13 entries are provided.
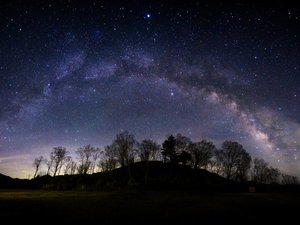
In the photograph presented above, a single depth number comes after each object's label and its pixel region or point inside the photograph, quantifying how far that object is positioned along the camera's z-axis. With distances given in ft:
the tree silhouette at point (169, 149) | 272.31
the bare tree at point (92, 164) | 305.94
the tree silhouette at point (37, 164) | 327.06
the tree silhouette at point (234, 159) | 276.00
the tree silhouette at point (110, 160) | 256.97
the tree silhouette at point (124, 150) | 231.91
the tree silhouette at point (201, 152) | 273.33
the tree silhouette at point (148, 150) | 242.58
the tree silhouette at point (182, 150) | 264.52
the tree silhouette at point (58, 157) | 312.71
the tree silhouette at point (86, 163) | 301.61
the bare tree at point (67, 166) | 322.08
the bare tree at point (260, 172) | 324.39
